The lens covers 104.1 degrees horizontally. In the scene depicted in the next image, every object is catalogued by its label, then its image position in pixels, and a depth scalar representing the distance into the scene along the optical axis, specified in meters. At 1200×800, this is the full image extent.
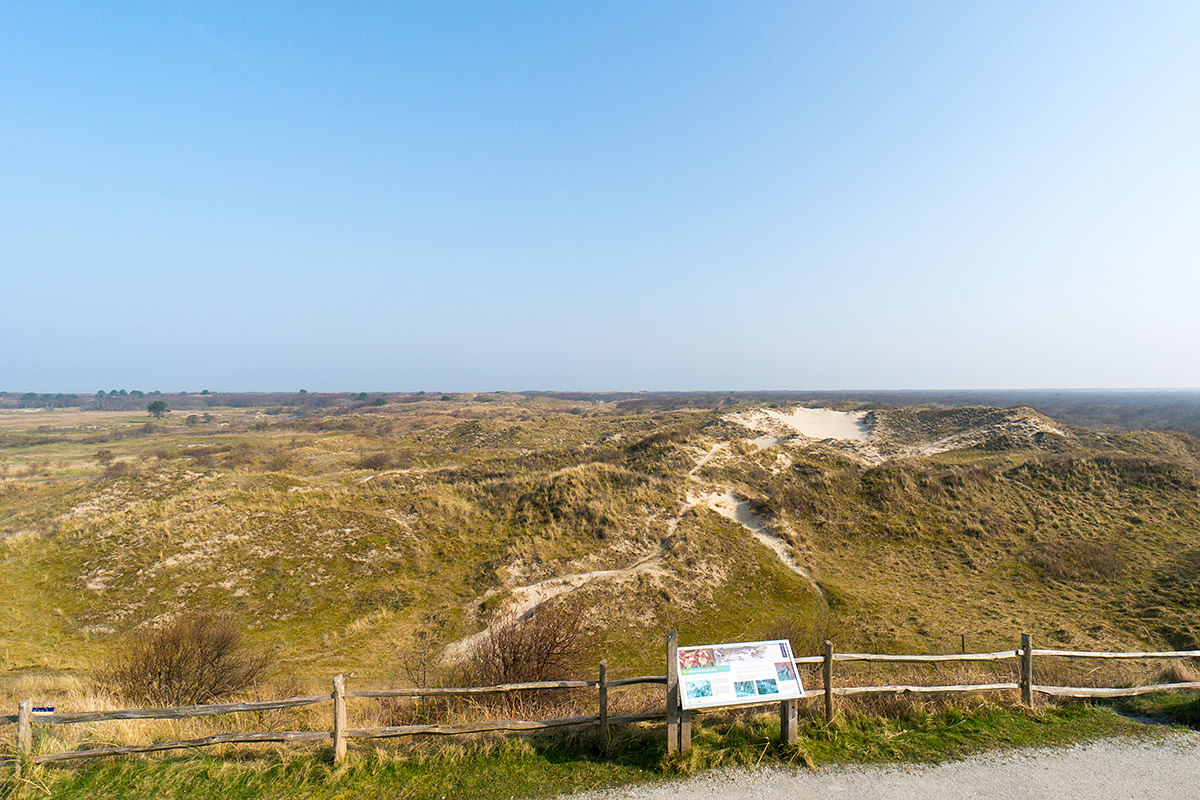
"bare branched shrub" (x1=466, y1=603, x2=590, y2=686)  10.65
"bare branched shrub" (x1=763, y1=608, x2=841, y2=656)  15.53
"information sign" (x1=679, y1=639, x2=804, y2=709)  6.88
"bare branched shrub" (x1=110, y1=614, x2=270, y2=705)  10.54
